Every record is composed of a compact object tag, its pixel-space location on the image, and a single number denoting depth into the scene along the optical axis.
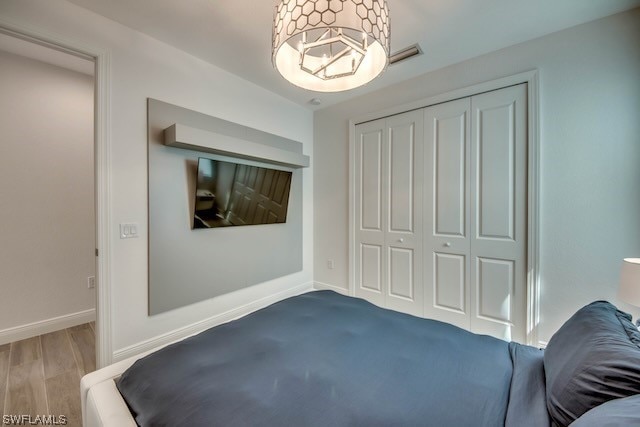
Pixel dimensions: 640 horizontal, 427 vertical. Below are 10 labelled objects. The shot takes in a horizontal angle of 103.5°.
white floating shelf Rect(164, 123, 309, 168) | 2.02
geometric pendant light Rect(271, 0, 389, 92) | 1.04
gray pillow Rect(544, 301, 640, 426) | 0.72
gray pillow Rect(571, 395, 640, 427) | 0.57
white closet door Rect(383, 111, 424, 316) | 2.68
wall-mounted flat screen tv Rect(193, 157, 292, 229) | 2.32
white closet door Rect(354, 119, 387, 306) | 2.95
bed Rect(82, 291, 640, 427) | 0.80
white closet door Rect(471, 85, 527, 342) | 2.15
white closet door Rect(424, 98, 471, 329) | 2.40
